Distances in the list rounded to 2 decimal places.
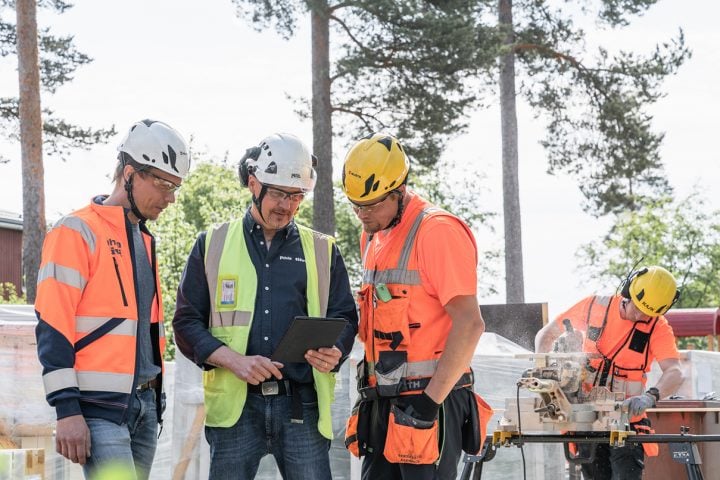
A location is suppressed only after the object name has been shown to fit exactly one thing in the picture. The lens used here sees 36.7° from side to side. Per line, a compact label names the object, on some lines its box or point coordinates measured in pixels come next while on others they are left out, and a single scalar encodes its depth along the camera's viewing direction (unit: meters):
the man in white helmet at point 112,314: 4.34
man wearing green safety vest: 4.75
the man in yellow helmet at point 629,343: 7.77
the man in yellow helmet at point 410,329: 4.57
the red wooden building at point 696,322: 16.34
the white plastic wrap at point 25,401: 7.63
